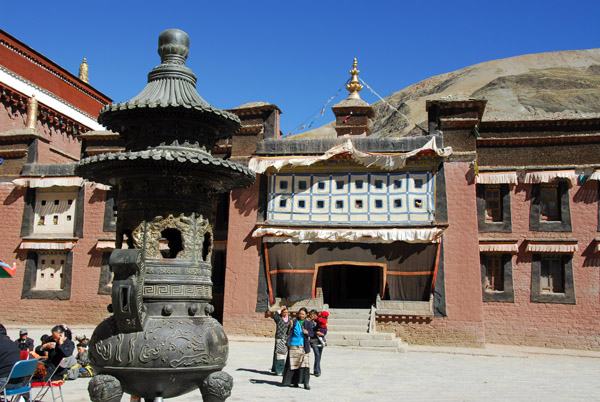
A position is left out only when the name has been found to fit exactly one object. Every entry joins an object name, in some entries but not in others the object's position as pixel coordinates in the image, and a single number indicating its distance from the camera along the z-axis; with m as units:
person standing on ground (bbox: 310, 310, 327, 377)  11.85
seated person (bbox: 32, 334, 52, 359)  9.24
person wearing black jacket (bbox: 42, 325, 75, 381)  8.71
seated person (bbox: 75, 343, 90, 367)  11.71
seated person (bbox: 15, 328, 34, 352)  9.93
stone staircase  17.39
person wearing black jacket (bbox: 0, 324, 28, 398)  7.15
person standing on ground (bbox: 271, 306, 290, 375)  11.70
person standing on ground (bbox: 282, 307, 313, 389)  10.72
